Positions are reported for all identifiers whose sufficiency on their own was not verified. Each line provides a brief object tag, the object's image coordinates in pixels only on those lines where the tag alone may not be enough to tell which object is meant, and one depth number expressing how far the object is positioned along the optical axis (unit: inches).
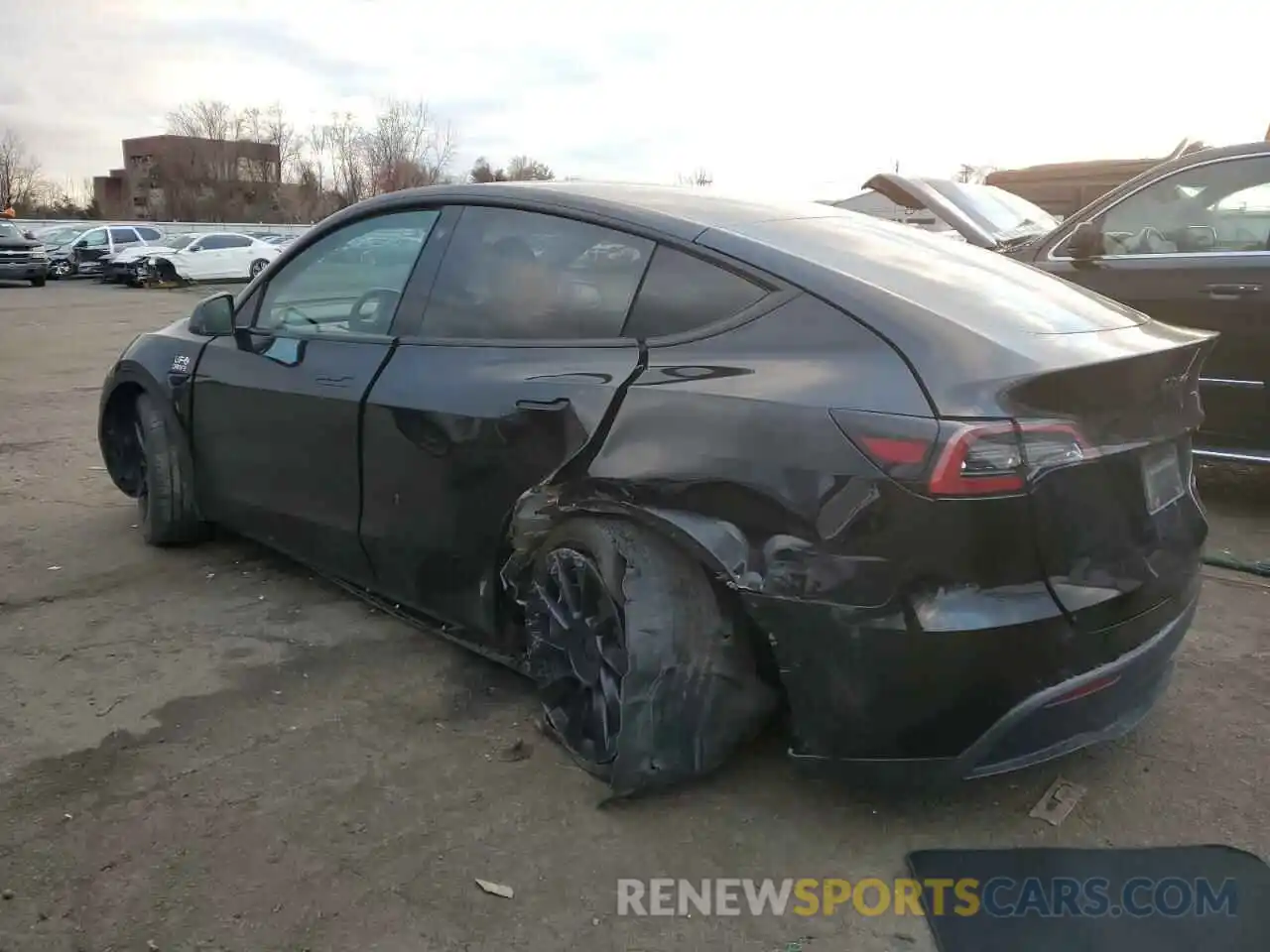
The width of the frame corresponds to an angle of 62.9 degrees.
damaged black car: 88.2
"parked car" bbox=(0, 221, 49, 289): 1022.4
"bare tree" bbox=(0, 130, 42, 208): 2397.9
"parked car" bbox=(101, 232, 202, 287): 1071.0
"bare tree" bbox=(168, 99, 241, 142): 2315.5
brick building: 2252.7
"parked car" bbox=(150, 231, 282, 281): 1058.1
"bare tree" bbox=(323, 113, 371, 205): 2156.7
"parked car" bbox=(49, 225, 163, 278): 1161.4
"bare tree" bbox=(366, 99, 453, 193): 2073.1
